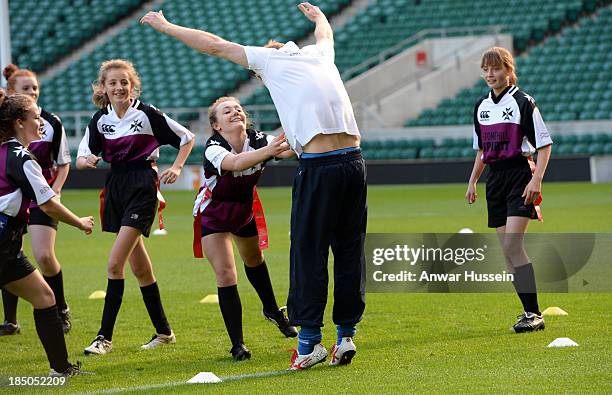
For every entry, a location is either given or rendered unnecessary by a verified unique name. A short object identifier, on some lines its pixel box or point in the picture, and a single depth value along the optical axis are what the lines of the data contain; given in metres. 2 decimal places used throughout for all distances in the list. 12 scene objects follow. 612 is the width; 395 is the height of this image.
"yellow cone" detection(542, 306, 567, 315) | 16.73
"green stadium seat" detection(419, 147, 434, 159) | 52.89
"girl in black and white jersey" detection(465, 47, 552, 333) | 15.41
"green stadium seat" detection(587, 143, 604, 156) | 49.16
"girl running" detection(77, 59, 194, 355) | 15.45
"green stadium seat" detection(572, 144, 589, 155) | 49.87
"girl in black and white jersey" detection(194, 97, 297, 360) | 14.25
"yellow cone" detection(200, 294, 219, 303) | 19.77
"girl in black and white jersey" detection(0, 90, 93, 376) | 12.37
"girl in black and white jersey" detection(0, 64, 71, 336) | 16.97
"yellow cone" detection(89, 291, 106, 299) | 20.86
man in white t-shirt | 12.66
